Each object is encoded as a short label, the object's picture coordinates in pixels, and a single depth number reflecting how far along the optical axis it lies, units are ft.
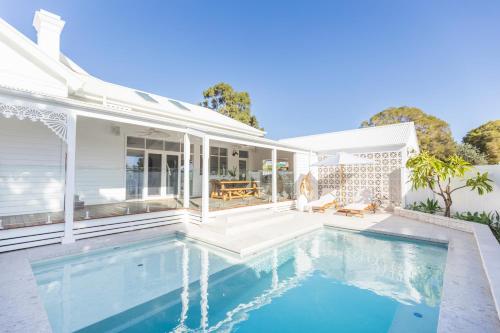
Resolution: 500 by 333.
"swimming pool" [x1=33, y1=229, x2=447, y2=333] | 10.95
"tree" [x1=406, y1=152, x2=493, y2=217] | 25.46
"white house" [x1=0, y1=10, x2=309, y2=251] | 18.53
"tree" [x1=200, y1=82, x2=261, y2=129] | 86.43
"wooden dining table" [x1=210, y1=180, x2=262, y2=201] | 34.14
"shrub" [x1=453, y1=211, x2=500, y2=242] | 24.17
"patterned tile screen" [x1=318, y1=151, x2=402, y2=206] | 34.58
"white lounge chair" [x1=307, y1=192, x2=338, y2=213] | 34.88
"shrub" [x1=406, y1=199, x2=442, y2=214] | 29.66
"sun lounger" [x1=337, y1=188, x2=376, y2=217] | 31.71
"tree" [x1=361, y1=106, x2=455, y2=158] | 86.69
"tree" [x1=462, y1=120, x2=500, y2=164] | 76.69
